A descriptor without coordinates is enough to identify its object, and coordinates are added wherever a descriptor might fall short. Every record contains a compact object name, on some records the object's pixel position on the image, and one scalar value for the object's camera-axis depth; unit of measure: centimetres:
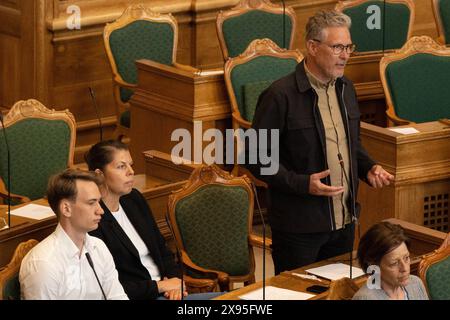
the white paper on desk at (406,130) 1241
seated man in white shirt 836
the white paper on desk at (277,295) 912
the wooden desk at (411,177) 1217
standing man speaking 949
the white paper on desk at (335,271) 945
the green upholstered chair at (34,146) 1211
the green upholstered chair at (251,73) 1378
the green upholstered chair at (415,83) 1417
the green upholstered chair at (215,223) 1082
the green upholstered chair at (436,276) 923
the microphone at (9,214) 1018
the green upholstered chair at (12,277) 839
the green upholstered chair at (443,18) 1636
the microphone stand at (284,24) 1566
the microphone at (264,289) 912
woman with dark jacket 962
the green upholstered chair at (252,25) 1533
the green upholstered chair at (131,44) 1471
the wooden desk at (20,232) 991
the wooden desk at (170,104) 1377
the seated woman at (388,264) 863
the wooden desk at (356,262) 921
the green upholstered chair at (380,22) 1595
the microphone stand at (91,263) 854
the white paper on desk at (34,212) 1036
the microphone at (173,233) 1021
